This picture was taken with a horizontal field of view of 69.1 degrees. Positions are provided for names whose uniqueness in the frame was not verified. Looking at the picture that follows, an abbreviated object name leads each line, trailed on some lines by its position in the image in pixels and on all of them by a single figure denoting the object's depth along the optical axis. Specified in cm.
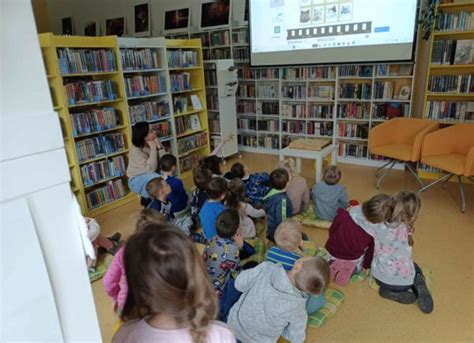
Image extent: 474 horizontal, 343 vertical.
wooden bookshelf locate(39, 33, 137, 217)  319
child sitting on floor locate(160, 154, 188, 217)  320
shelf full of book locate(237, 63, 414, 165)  457
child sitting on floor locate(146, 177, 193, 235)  293
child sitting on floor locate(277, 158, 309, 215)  319
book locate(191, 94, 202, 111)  477
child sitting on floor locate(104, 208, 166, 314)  161
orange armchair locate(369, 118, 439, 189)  378
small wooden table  384
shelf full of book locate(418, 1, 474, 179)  377
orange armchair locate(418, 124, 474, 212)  362
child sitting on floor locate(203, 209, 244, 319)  211
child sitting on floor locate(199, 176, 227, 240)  250
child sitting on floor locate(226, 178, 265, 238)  266
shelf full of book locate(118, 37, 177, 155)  387
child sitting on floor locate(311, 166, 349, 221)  305
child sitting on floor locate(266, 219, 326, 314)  203
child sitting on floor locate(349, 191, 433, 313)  218
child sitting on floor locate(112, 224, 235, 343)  83
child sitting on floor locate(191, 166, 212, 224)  305
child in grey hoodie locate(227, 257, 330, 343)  157
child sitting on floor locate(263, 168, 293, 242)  285
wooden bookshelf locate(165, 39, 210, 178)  445
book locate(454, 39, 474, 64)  375
